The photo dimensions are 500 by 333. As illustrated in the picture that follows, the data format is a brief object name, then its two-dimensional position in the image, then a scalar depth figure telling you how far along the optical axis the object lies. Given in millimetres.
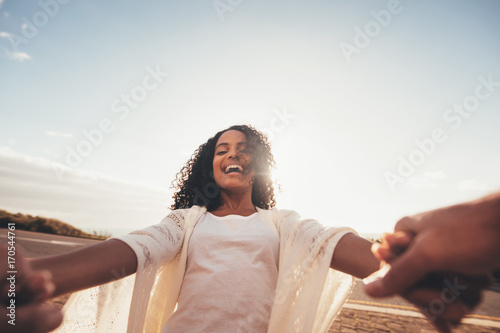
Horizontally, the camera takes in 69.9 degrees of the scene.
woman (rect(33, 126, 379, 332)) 786
